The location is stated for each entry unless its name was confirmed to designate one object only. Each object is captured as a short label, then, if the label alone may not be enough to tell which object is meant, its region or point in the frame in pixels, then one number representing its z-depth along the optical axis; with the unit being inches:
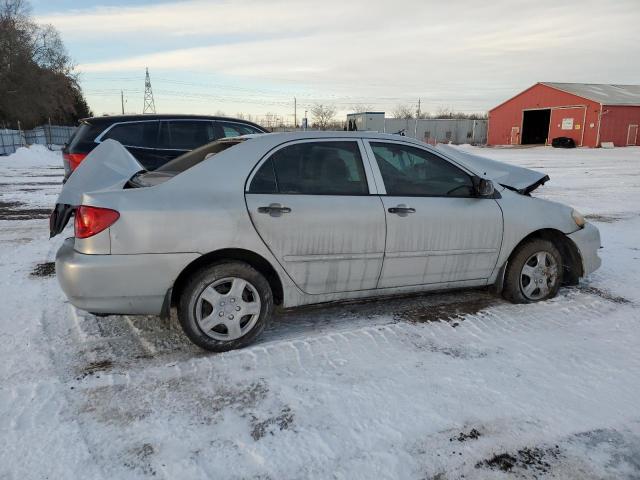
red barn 1595.7
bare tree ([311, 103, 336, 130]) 3273.6
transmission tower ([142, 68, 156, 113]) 2549.2
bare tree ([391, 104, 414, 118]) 3922.2
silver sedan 130.4
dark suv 290.4
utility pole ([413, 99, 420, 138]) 2322.1
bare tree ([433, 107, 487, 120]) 3901.6
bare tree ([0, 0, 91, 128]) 1664.6
